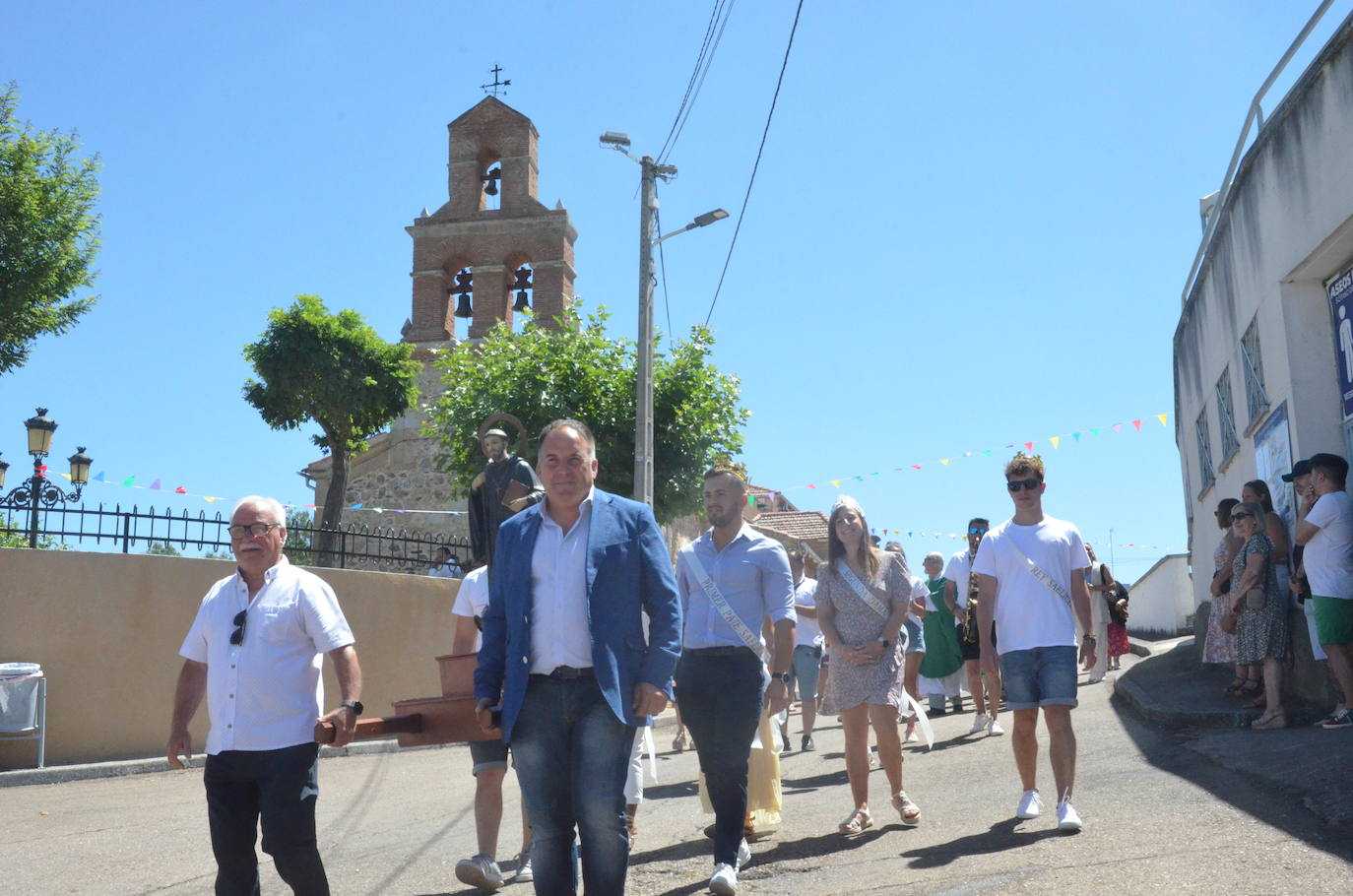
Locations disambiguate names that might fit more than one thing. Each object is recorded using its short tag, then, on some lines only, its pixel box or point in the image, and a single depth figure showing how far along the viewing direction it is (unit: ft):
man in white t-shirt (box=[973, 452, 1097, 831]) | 19.21
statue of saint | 21.58
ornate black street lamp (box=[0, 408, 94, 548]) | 38.55
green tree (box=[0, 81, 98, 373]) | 64.23
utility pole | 50.60
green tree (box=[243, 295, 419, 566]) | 93.25
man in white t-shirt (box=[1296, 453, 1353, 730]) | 24.76
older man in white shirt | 13.48
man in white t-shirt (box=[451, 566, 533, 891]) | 17.19
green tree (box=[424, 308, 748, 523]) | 73.20
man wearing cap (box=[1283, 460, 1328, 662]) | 26.50
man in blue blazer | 12.47
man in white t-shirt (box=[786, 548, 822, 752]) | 34.50
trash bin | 36.06
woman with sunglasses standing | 27.73
